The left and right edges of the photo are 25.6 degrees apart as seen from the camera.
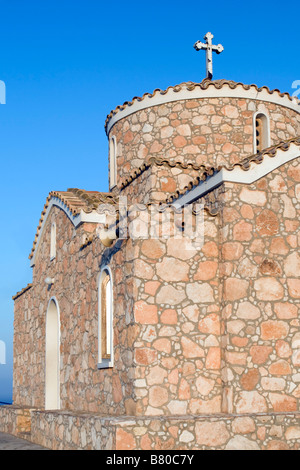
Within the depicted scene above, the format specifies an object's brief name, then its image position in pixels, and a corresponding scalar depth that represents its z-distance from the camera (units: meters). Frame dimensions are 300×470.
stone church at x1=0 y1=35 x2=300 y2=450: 10.55
